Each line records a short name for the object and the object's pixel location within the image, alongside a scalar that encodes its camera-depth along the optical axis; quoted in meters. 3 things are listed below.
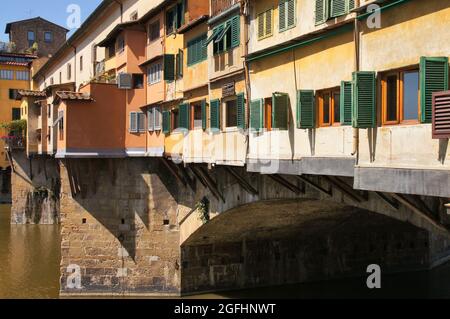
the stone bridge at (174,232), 23.72
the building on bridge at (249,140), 10.78
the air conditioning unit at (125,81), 25.92
